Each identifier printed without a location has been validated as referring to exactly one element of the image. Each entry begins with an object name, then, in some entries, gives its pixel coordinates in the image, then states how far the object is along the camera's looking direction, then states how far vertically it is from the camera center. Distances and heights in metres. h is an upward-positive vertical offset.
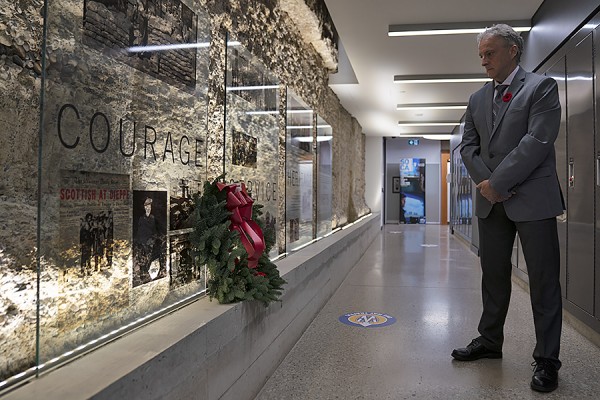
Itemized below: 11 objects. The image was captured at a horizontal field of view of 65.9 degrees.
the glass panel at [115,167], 1.35 +0.11
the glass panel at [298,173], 4.00 +0.23
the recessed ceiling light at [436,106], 8.92 +1.80
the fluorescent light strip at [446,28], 4.75 +1.80
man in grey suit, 2.23 +0.07
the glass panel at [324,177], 5.59 +0.27
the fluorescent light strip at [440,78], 6.82 +1.80
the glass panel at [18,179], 1.21 +0.05
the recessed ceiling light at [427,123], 11.01 +1.82
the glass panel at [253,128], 2.66 +0.45
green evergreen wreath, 2.02 -0.24
